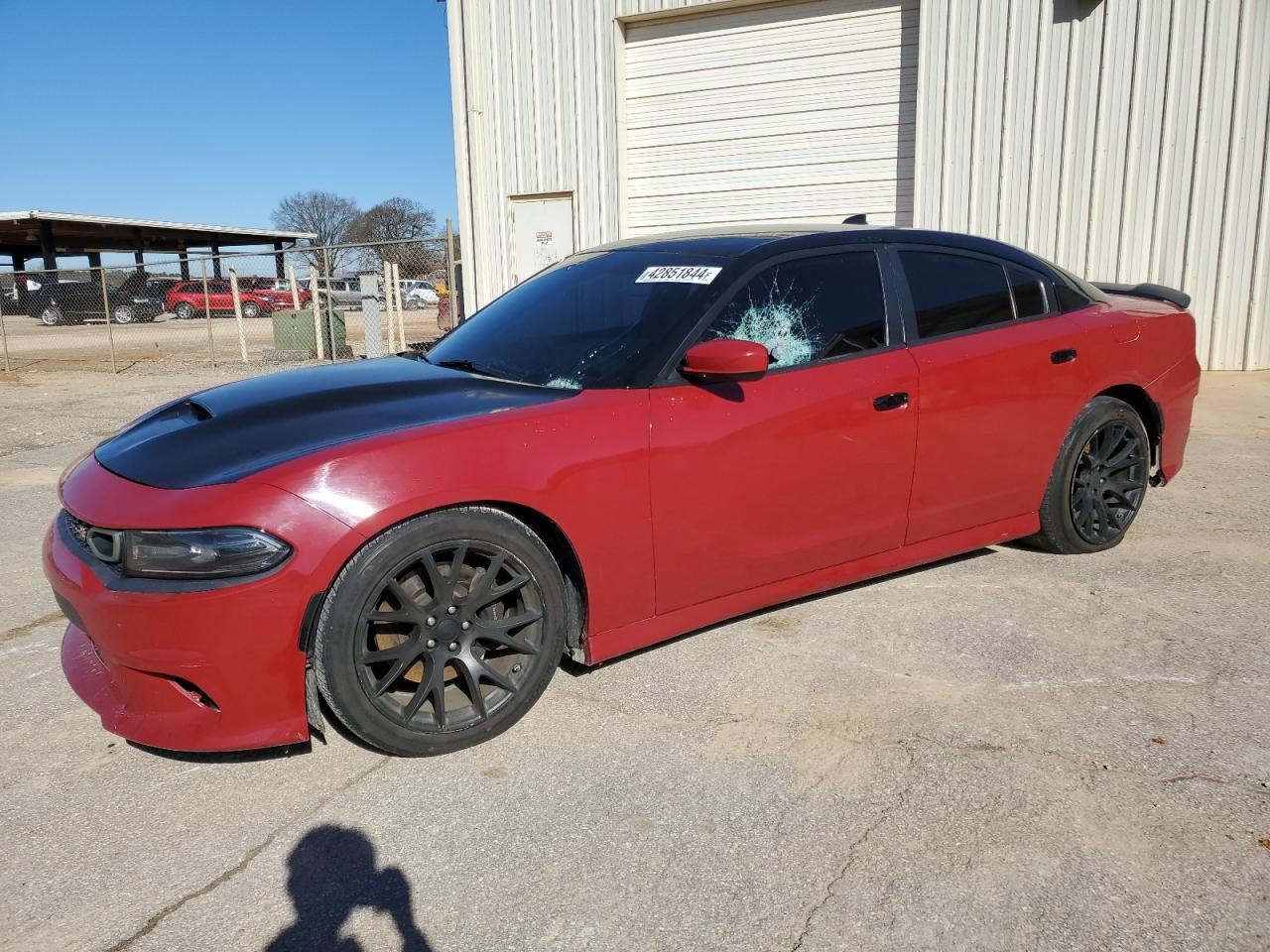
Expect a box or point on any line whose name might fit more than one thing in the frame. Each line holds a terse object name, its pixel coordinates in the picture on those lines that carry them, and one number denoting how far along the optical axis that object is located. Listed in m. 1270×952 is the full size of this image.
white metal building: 9.33
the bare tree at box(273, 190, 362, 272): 72.57
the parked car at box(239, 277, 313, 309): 24.72
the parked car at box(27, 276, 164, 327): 35.03
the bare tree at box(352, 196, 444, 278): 55.56
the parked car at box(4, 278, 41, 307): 37.97
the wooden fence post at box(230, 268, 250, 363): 16.94
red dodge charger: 2.60
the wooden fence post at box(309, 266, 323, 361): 15.01
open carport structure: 36.84
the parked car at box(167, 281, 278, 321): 32.34
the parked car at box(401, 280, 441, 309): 35.75
